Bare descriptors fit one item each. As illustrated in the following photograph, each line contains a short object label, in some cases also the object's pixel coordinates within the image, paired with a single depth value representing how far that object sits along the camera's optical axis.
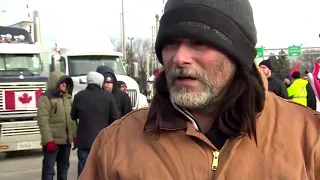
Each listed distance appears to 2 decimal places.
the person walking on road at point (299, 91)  6.63
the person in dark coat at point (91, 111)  5.03
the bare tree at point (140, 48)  45.69
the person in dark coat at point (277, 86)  5.59
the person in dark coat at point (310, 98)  6.28
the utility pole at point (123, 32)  23.29
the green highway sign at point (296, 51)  31.45
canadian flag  8.30
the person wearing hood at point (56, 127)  5.33
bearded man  1.24
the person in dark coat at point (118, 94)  6.04
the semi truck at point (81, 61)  10.18
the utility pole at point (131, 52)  41.15
